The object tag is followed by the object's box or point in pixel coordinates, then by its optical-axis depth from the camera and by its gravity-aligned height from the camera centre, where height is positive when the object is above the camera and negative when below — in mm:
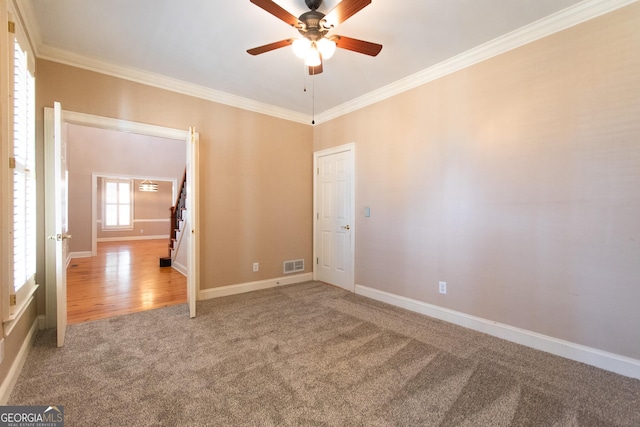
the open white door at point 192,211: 3135 -10
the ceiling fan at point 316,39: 1903 +1299
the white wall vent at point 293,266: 4500 -926
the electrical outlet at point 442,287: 3053 -860
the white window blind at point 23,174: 2020 +294
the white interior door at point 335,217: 4137 -108
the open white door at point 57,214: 2359 -31
